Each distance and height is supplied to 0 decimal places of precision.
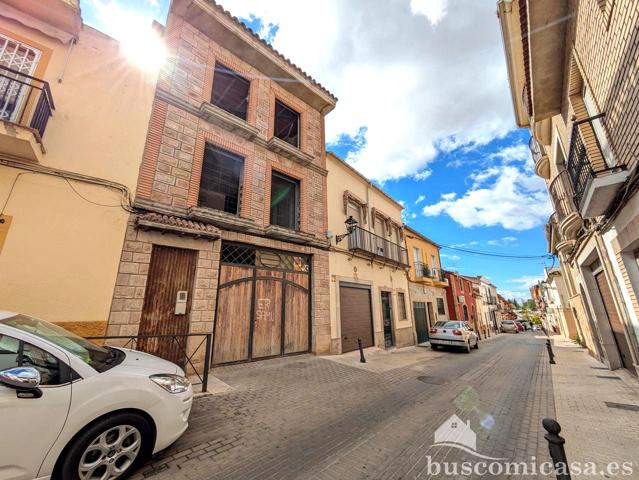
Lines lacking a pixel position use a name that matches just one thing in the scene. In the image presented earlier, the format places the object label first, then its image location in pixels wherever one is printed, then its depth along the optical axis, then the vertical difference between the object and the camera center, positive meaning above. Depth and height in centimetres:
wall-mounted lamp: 1052 +352
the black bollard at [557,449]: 189 -106
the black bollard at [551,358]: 949 -176
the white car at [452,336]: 1232 -118
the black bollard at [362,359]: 842 -148
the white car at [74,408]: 206 -81
